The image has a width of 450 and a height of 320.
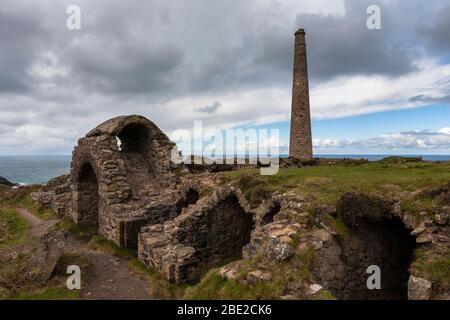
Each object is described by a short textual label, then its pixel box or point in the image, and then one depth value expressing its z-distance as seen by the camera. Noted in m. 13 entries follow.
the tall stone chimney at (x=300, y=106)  32.22
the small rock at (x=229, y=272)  8.45
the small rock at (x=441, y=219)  8.48
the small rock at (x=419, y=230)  8.61
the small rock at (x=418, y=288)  7.24
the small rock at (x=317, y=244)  8.81
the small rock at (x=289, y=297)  7.22
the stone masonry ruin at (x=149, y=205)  13.94
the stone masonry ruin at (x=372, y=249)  9.61
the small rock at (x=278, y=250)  8.28
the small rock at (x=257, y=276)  7.79
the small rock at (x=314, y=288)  7.44
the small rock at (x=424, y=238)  8.34
